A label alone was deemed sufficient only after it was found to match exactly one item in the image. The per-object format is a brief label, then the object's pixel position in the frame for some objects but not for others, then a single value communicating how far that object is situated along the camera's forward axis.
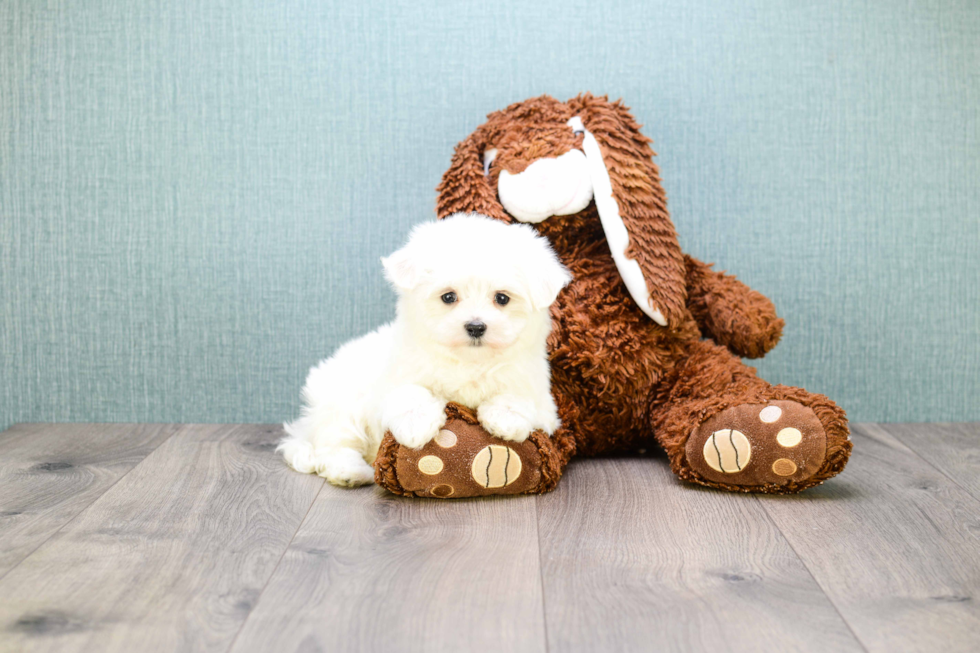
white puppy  1.44
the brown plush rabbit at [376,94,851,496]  1.70
